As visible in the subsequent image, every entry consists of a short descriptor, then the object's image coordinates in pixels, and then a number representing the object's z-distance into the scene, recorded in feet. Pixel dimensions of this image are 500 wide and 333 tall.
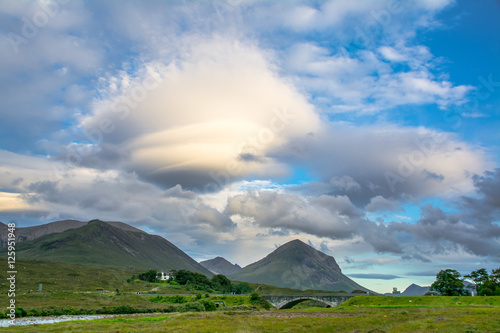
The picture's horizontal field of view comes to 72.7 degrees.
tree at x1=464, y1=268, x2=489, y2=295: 482.53
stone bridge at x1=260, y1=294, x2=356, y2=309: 482.28
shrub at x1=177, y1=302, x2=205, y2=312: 300.50
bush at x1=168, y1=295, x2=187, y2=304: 378.73
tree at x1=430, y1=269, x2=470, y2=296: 462.89
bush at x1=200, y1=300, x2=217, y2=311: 311.27
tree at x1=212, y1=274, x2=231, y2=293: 629.72
